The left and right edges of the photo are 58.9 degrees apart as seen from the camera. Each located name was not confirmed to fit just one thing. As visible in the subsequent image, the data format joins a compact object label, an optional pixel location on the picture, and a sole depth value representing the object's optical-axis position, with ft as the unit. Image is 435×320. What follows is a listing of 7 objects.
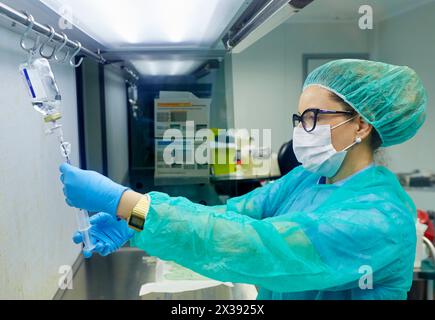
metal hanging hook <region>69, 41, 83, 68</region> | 3.35
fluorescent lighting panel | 2.84
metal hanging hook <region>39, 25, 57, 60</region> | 2.73
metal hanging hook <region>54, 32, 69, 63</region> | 2.99
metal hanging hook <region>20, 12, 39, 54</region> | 2.46
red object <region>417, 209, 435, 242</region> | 4.66
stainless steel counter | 4.17
